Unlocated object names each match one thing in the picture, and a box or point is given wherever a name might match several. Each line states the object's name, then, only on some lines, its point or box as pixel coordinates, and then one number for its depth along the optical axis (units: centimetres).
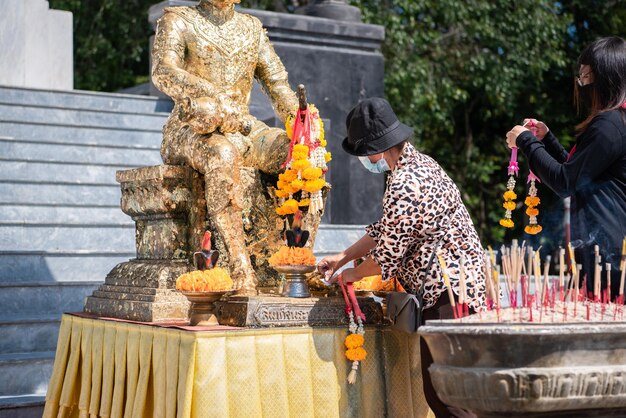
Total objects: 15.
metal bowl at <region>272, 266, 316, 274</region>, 491
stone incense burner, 343
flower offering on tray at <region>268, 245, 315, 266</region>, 492
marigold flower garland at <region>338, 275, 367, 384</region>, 475
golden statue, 531
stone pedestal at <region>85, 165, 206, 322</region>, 527
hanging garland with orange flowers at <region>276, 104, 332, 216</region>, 495
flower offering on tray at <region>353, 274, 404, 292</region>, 539
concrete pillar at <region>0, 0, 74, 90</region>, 1082
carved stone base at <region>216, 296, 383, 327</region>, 471
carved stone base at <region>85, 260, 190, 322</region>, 517
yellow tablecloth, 443
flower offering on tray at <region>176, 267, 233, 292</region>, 472
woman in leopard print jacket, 451
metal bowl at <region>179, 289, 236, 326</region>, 474
